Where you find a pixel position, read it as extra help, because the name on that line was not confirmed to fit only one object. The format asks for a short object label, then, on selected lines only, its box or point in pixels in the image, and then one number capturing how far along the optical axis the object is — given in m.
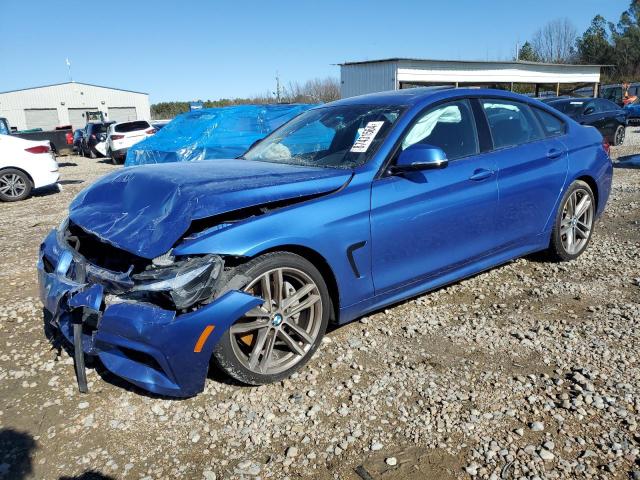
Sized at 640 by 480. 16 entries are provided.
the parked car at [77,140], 24.20
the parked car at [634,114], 25.39
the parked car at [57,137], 22.07
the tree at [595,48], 61.34
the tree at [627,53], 59.69
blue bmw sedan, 2.59
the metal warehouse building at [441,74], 27.86
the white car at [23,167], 10.01
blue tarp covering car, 9.55
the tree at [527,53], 64.81
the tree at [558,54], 63.78
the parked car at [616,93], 32.26
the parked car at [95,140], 21.97
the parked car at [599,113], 14.15
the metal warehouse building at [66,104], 47.19
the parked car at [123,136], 18.86
